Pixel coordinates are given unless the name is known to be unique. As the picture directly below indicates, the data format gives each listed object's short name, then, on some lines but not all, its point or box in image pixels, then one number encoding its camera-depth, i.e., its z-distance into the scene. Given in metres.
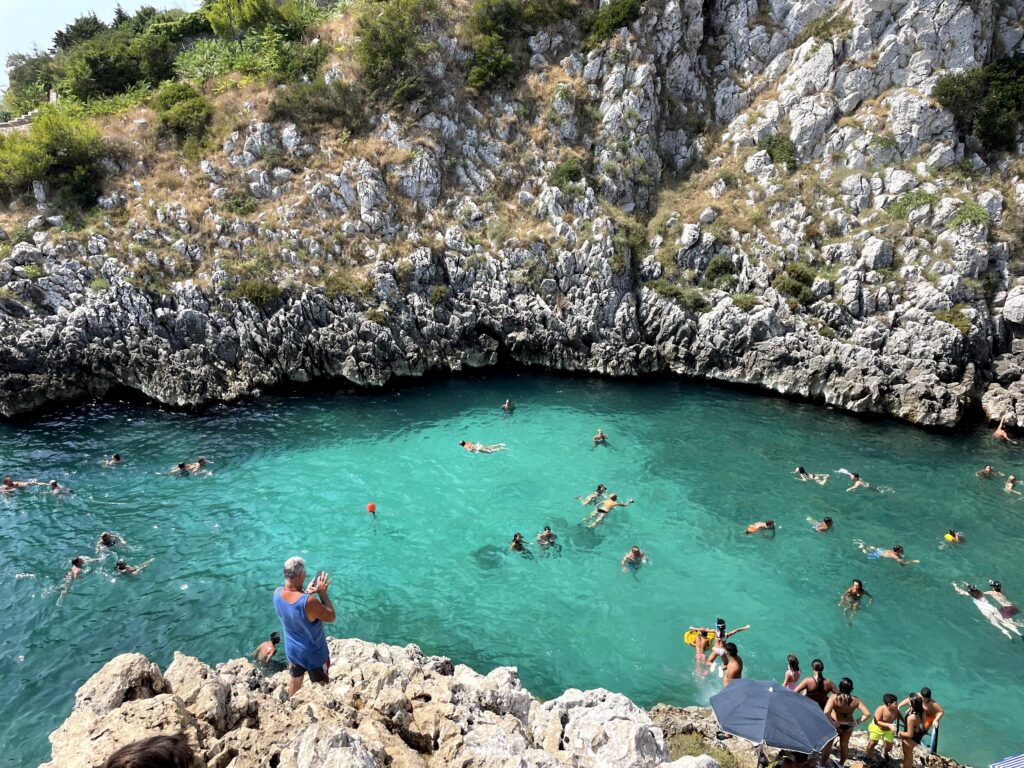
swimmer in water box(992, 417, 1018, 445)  29.11
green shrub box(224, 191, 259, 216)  38.47
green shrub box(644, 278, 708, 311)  37.72
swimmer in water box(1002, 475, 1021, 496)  24.78
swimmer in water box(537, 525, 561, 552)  21.55
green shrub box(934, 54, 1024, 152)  36.34
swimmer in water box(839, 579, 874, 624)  18.41
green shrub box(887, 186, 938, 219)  35.62
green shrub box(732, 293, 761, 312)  36.28
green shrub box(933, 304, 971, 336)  31.72
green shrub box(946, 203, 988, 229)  33.88
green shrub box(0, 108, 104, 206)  36.59
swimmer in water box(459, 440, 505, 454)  28.70
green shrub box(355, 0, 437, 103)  43.94
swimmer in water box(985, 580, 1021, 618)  17.94
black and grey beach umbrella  9.67
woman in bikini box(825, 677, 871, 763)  12.30
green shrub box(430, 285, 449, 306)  37.81
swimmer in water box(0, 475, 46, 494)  24.52
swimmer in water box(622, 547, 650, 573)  20.58
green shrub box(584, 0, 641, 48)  43.97
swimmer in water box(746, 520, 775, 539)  22.20
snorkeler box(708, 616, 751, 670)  15.69
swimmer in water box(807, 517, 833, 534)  22.30
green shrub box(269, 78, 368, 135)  42.59
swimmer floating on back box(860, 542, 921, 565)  20.55
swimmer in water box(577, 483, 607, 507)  24.37
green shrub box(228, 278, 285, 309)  34.94
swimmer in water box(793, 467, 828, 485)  25.83
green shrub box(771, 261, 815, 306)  35.75
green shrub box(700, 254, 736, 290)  37.94
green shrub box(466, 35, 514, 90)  44.94
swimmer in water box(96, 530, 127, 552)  21.12
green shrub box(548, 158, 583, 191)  41.94
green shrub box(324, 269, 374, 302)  36.31
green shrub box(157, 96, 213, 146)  41.31
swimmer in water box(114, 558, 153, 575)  19.88
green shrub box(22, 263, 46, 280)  32.97
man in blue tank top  8.47
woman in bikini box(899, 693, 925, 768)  11.87
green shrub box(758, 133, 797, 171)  40.75
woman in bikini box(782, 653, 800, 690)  14.03
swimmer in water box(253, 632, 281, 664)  16.20
